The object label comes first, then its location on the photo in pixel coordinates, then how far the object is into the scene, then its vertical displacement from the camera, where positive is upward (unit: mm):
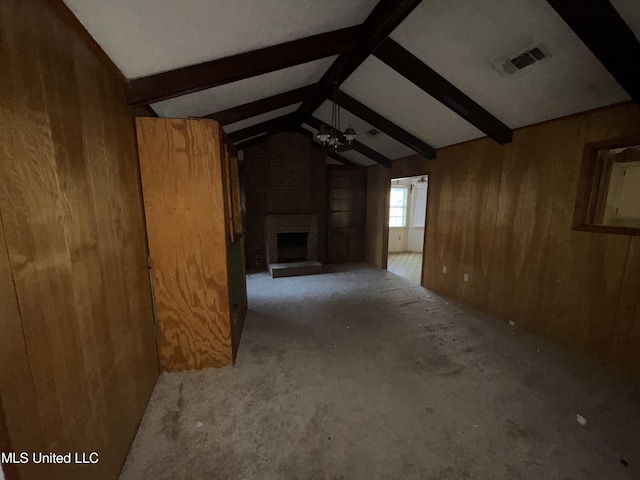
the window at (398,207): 7742 -7
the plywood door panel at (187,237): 1985 -241
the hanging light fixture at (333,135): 2957 +808
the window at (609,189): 2338 +161
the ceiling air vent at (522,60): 1999 +1172
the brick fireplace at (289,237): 5449 -649
